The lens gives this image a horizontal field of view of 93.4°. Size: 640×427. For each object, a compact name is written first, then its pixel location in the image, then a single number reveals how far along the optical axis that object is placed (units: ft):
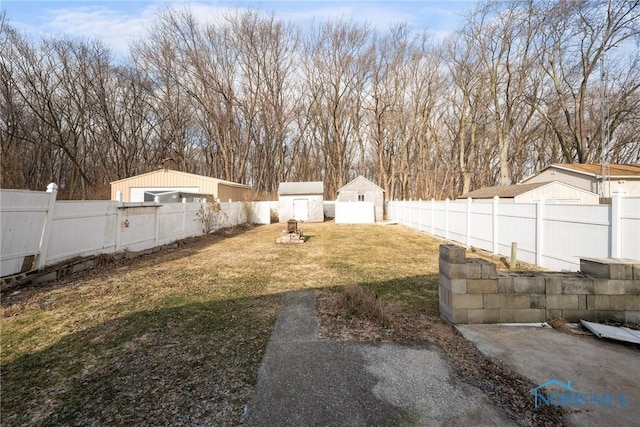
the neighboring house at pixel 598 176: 50.03
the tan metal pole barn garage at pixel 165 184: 64.18
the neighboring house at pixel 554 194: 46.24
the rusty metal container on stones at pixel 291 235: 40.14
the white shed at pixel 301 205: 80.48
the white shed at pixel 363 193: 85.15
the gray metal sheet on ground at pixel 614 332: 10.70
